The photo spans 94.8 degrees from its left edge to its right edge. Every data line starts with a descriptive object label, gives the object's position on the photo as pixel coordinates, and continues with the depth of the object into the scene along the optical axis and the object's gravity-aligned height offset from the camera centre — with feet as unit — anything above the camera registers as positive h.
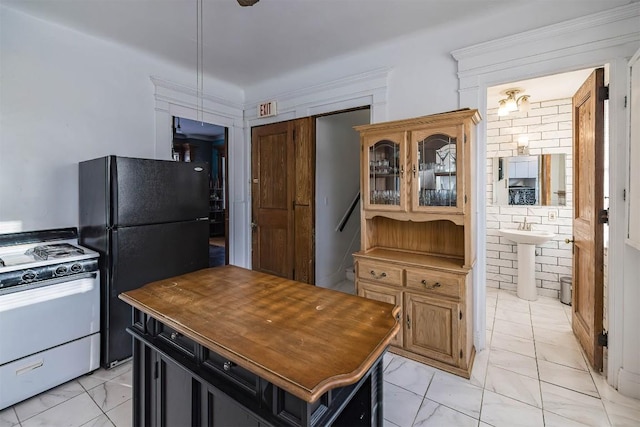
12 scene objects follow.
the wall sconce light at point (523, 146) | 12.38 +2.79
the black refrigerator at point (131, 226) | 7.34 -0.34
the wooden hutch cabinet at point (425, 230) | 7.08 -0.52
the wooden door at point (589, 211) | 7.16 +0.01
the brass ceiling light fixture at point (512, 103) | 10.47 +3.92
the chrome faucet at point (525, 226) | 12.23 -0.60
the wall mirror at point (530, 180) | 11.97 +1.33
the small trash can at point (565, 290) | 11.41 -3.08
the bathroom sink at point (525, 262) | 11.58 -2.05
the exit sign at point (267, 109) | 12.23 +4.38
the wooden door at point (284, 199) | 11.51 +0.58
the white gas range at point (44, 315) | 6.07 -2.26
